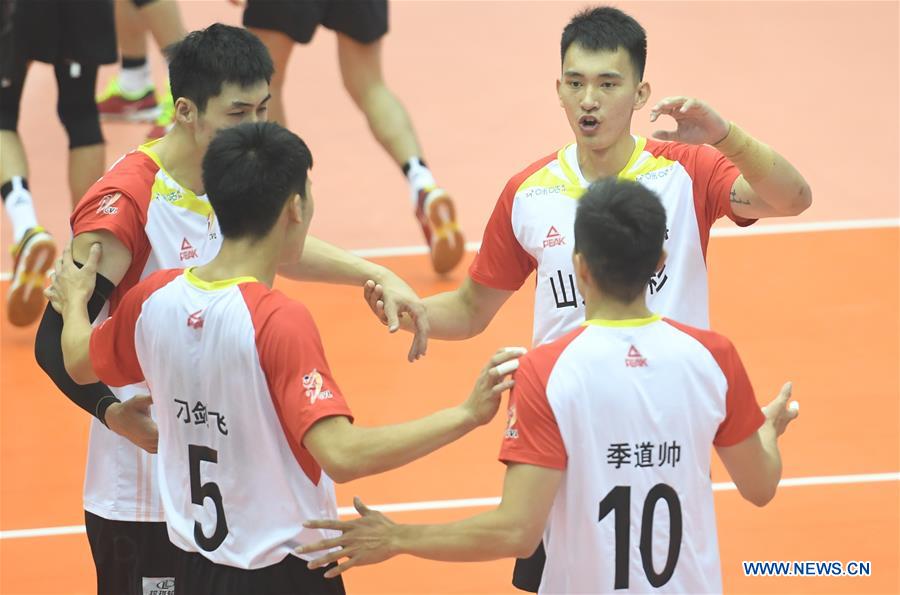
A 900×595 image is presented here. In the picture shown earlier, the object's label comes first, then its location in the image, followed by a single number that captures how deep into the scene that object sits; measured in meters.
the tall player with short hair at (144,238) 8.99
